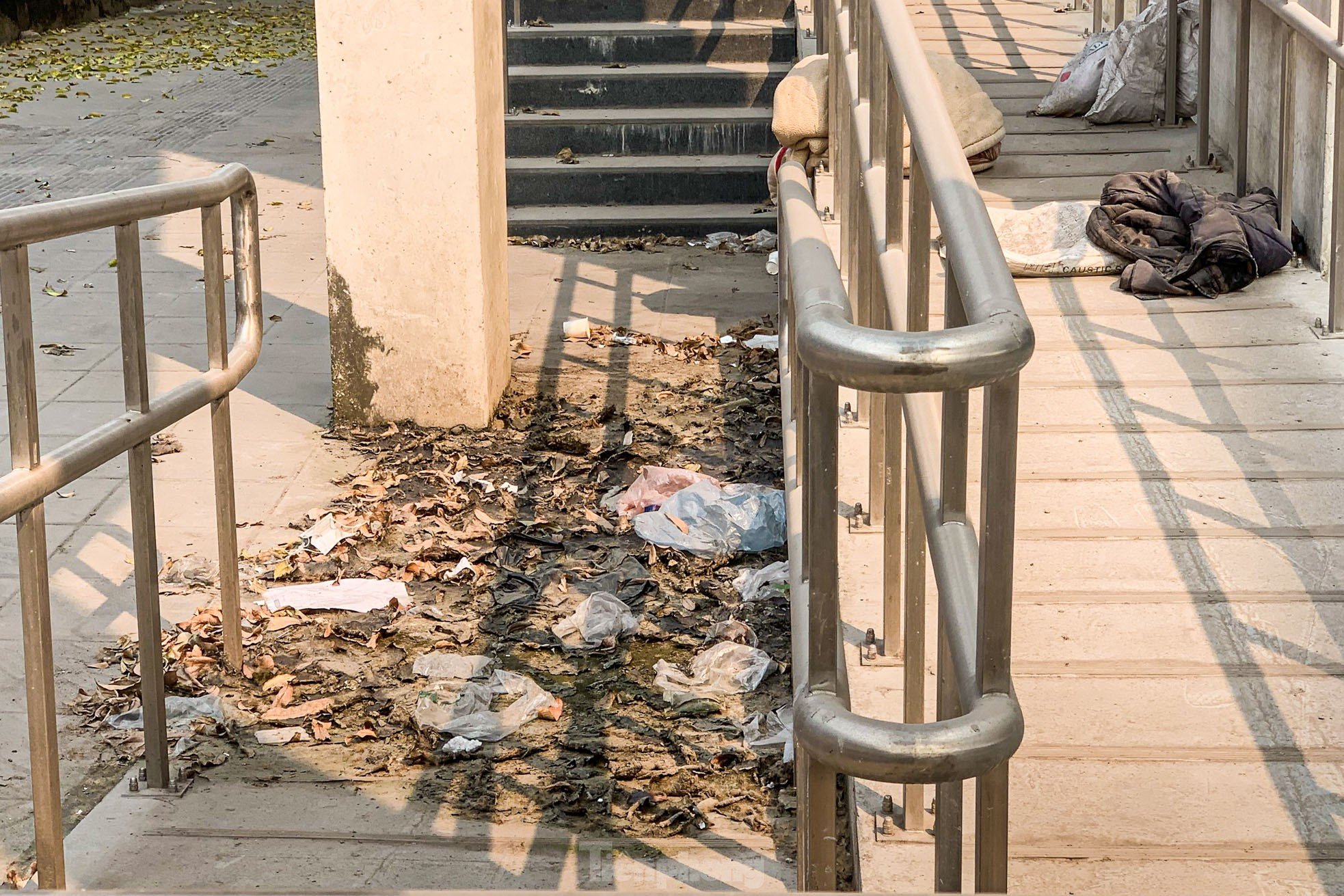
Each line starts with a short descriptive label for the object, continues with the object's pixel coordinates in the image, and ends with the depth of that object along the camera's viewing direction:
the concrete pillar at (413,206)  11.03
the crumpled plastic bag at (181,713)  7.30
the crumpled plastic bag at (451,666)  7.91
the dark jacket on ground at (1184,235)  9.16
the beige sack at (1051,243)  9.57
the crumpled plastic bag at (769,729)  7.18
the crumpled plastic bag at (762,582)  8.98
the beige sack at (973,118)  11.51
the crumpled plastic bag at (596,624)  8.43
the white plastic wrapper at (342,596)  8.70
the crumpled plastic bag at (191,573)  9.00
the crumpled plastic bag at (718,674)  7.83
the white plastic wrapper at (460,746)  7.08
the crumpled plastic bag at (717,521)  9.67
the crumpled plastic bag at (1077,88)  12.94
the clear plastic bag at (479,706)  7.33
